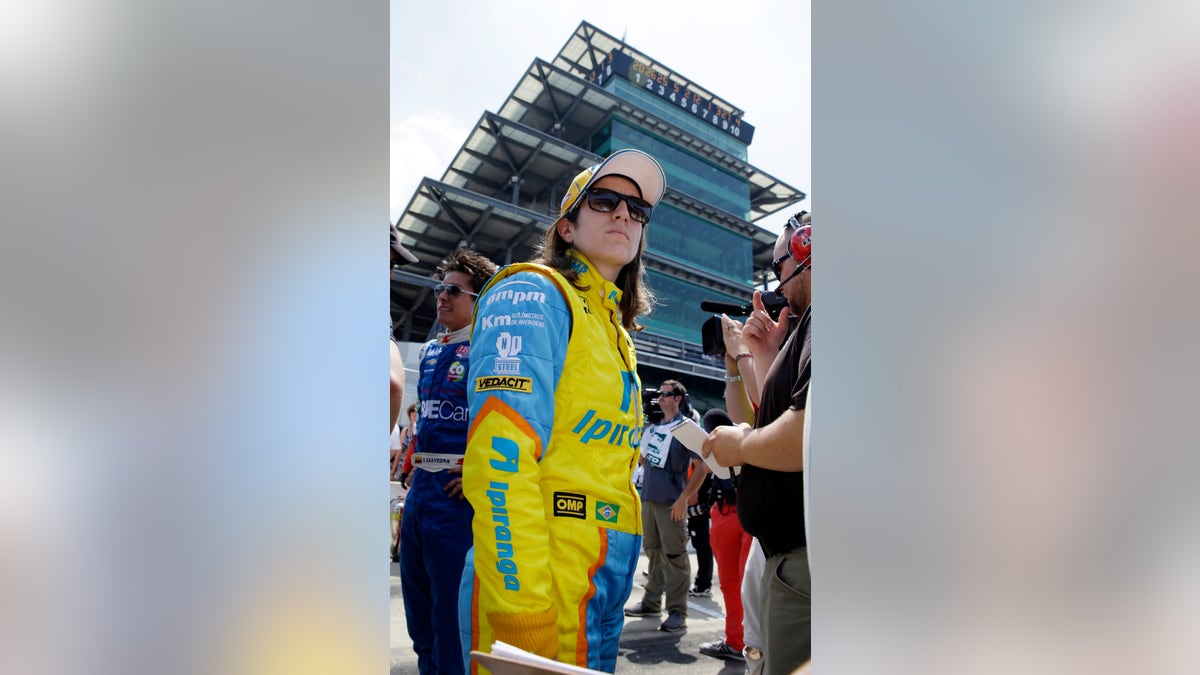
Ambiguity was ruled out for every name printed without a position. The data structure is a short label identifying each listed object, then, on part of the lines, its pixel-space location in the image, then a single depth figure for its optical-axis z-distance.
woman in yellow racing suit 1.41
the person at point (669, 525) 5.38
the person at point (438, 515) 2.66
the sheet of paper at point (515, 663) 0.51
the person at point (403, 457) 6.31
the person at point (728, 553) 4.55
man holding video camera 1.71
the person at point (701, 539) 5.74
